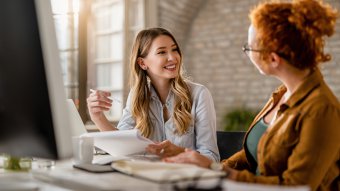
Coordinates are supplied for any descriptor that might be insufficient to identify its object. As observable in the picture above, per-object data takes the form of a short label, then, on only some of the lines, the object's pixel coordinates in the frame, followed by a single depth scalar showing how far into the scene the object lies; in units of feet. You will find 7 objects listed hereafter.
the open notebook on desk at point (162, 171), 3.01
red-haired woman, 3.62
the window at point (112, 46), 14.07
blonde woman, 6.64
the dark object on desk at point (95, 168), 3.83
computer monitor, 2.85
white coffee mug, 4.58
